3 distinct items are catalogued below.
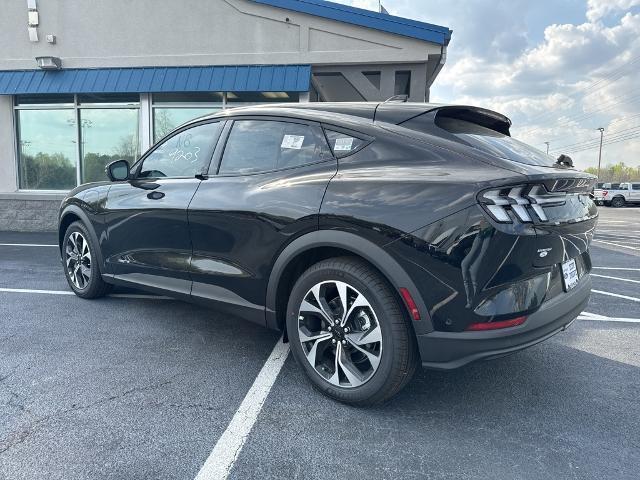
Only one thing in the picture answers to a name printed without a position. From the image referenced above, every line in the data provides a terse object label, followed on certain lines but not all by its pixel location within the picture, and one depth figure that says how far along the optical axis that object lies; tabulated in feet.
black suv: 7.11
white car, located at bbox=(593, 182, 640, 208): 108.68
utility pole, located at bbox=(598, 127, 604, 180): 213.81
